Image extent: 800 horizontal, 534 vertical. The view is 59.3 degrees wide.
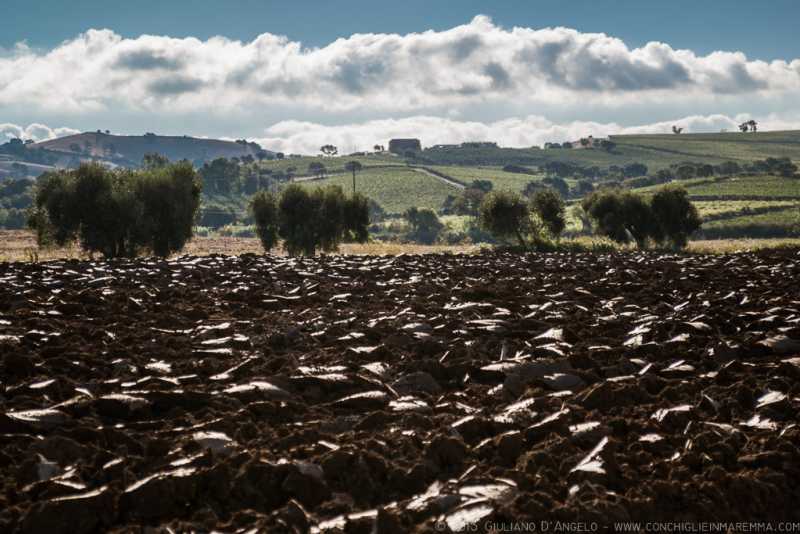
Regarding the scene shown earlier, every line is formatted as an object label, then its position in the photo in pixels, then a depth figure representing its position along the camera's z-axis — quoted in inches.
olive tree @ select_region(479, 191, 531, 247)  3196.4
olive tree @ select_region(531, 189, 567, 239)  3233.3
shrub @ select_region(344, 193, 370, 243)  3004.4
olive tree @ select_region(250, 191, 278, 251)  2994.6
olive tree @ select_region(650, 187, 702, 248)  3331.7
